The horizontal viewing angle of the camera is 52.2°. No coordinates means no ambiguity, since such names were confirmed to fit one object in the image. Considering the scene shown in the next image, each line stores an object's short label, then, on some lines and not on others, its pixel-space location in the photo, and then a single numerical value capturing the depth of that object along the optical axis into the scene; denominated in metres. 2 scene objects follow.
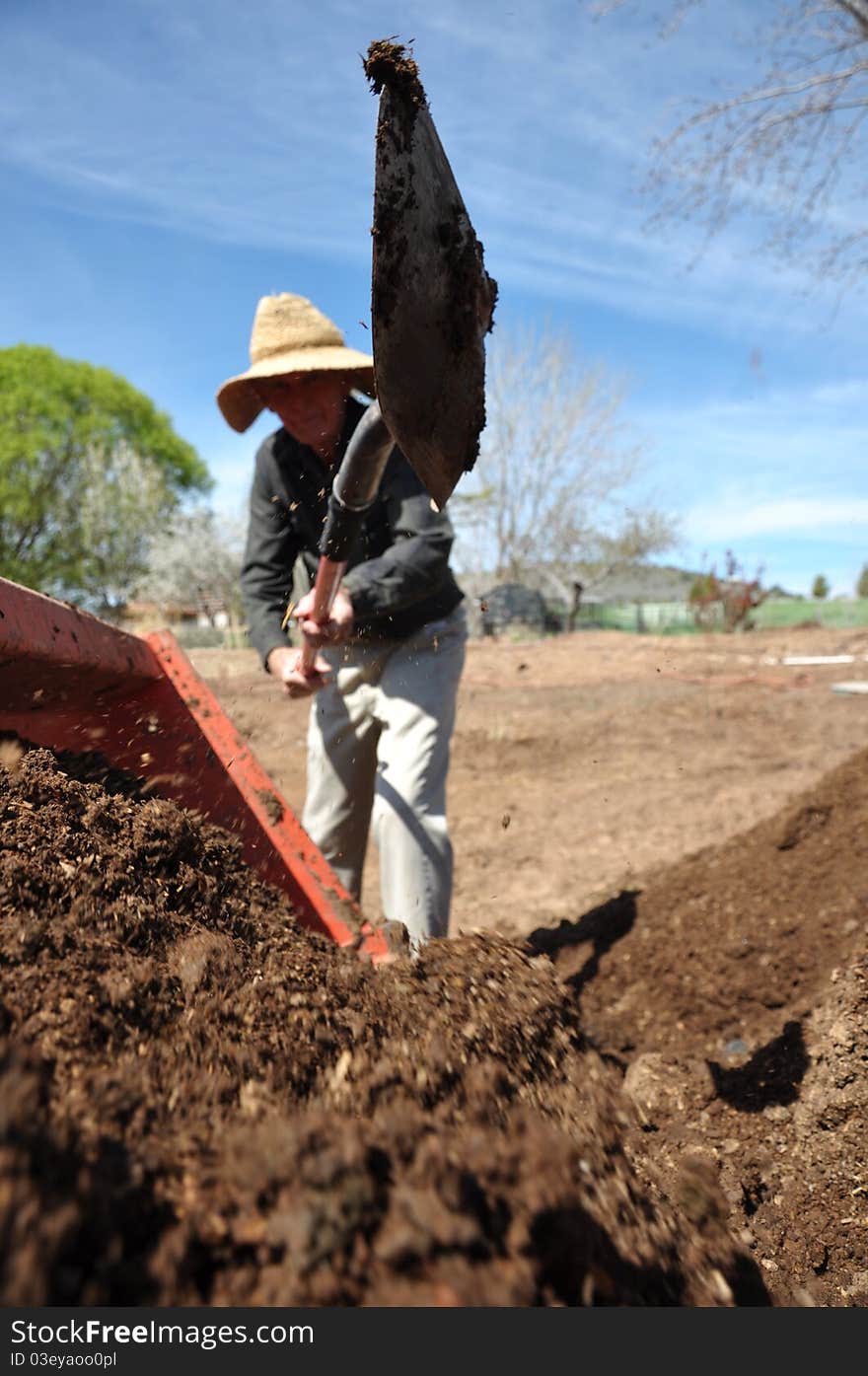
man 2.69
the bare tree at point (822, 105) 8.09
